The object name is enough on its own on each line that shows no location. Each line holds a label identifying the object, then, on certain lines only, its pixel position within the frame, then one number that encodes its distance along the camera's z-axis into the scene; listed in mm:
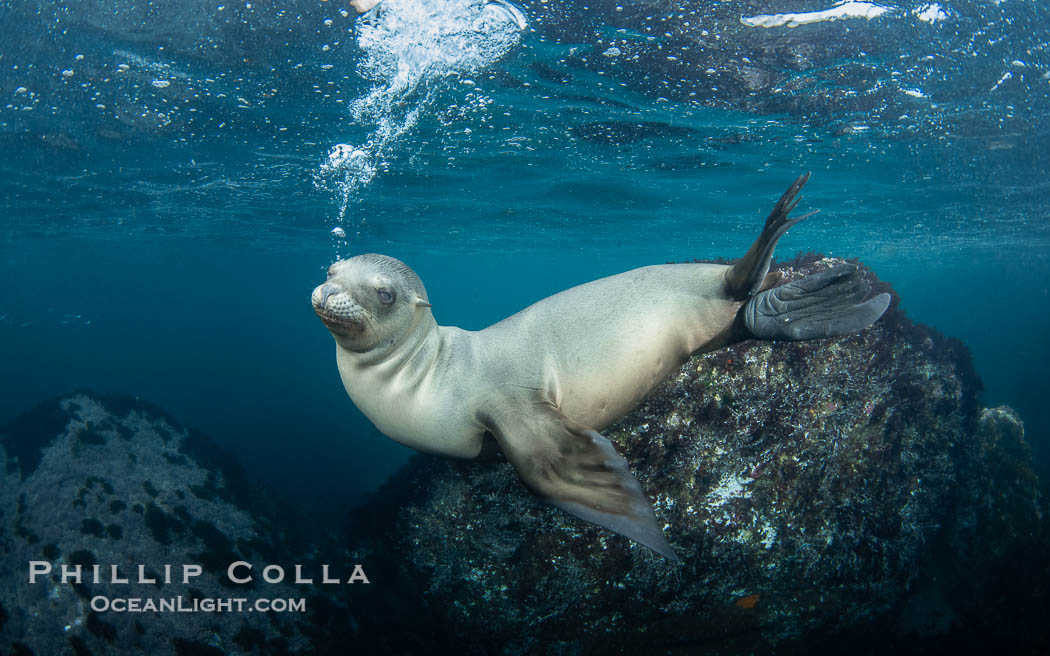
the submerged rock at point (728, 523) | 3561
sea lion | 2623
